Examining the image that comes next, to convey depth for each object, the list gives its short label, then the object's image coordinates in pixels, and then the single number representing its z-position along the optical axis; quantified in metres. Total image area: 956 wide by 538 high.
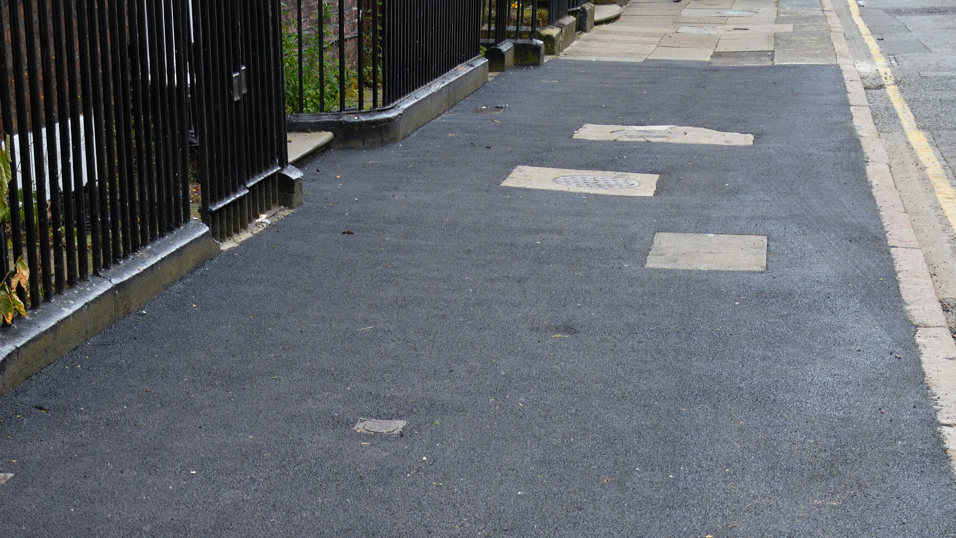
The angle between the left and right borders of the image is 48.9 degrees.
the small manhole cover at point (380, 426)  4.03
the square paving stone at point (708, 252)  6.18
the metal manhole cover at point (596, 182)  8.19
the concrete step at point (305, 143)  8.31
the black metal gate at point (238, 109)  6.03
